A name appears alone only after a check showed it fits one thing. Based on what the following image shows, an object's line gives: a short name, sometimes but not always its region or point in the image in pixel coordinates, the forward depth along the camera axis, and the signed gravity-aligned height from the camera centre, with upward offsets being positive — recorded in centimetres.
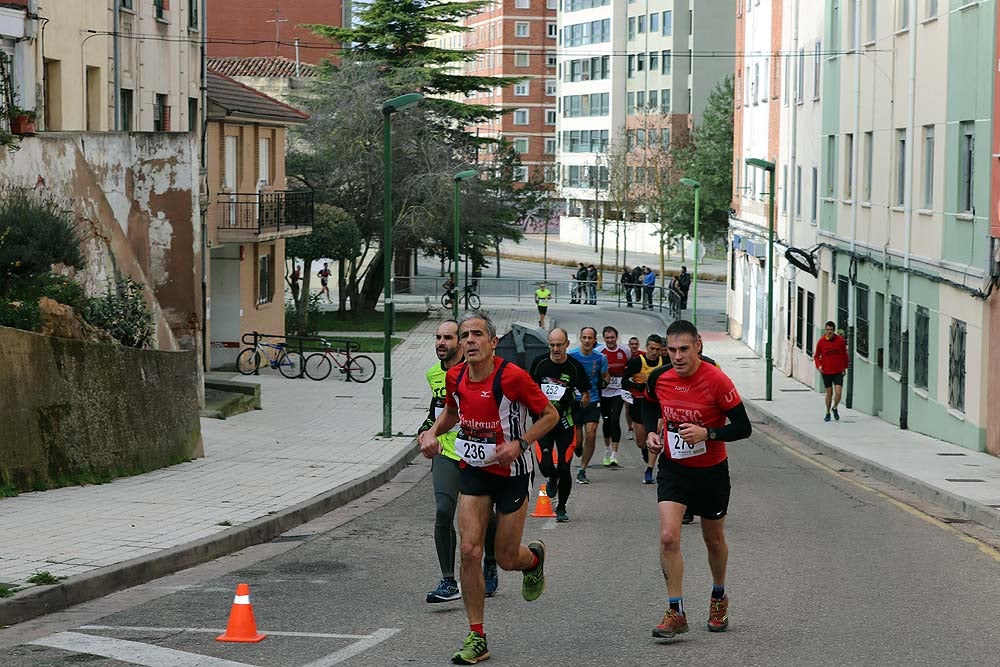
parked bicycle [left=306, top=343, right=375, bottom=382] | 3509 -276
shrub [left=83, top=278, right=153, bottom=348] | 1823 -86
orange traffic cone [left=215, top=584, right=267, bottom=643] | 869 -219
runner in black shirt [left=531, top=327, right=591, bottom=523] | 1416 -131
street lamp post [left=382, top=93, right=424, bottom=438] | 2339 -6
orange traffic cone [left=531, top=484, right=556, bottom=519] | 1470 -255
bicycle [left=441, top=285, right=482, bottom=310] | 6100 -209
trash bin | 2803 -185
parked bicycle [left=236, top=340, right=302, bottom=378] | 3569 -270
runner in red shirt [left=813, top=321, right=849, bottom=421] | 2800 -203
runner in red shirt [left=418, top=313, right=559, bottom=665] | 850 -108
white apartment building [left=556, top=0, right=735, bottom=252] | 10075 +1220
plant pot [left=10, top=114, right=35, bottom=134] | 1833 +151
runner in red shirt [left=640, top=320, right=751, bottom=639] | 880 -121
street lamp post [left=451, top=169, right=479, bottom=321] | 4747 +237
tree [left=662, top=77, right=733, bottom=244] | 7800 +367
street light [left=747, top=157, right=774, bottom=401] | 3338 +5
